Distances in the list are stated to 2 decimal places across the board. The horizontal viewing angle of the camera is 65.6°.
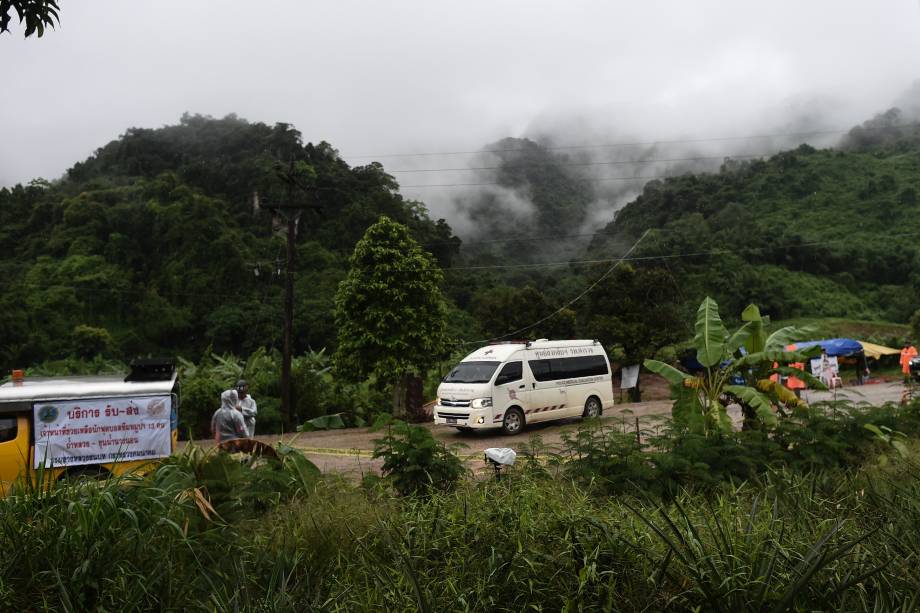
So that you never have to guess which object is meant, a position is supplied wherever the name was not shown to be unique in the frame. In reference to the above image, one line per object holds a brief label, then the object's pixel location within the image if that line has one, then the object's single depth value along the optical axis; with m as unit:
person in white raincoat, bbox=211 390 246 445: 10.55
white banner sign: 9.31
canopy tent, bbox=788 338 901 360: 27.34
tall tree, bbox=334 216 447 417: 22.55
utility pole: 22.02
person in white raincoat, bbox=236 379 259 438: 11.55
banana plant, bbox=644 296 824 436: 10.63
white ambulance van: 16.84
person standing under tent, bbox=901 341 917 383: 23.83
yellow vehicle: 9.23
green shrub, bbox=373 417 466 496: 6.71
